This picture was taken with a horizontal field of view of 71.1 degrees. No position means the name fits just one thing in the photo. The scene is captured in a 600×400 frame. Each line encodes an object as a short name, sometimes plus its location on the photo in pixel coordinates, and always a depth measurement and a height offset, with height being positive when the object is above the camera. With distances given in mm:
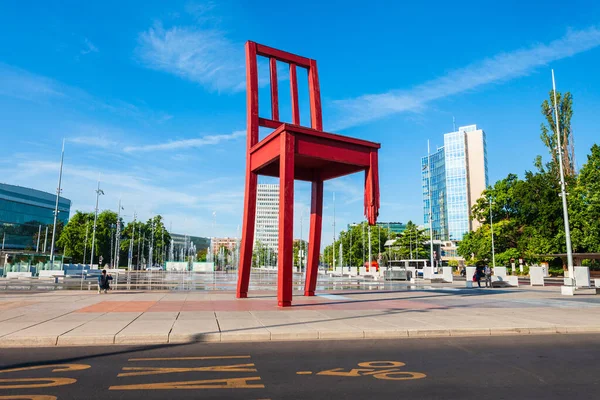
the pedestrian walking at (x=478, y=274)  25625 -1052
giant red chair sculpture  12344 +3099
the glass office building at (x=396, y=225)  179350 +13418
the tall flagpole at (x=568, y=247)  20500 +533
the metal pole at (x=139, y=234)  84619 +3761
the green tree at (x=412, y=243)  75375 +2356
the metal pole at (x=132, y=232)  75575 +4107
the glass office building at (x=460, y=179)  112619 +21009
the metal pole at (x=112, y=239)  74425 +2485
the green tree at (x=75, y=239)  73312 +2321
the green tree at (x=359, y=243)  81750 +2530
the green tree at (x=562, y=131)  50219 +15299
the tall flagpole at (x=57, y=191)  40800 +5955
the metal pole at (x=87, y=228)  69162 +4053
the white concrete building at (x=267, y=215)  177875 +16861
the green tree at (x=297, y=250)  109225 +1033
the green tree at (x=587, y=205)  35156 +4690
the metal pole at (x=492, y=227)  51419 +3698
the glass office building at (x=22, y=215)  97688 +9088
